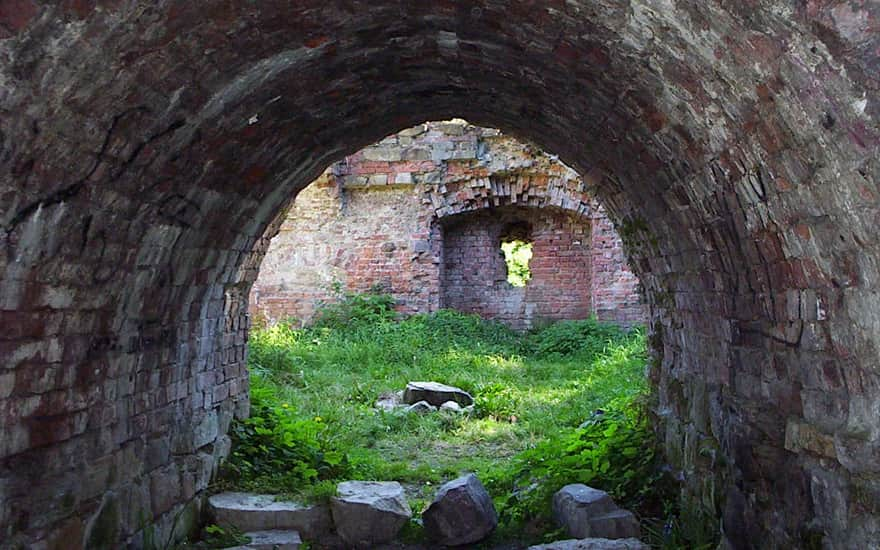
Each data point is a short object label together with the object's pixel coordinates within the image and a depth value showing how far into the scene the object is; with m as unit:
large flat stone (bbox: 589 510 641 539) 5.45
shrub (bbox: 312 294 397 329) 14.66
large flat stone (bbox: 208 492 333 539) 5.81
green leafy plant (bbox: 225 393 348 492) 6.49
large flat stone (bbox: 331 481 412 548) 5.99
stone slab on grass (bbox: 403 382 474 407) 10.18
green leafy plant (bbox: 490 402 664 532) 6.16
